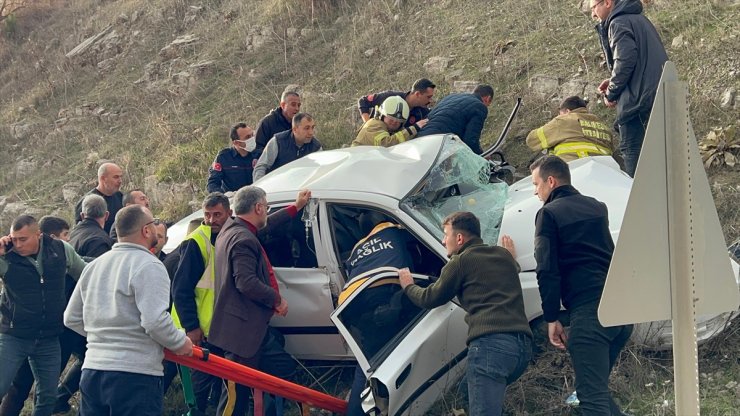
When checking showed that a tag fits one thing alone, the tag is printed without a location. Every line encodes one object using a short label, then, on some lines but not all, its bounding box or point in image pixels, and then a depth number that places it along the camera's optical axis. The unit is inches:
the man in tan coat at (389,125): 335.9
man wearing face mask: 354.0
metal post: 125.6
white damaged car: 215.3
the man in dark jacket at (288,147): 335.9
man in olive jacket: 198.8
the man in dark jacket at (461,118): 340.2
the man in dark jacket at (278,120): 370.3
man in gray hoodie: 193.3
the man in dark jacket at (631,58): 303.3
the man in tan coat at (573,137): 318.7
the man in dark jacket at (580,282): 198.1
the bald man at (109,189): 327.0
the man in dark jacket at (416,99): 361.7
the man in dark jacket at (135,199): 316.8
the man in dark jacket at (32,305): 245.0
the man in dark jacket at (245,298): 229.1
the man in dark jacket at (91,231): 281.1
